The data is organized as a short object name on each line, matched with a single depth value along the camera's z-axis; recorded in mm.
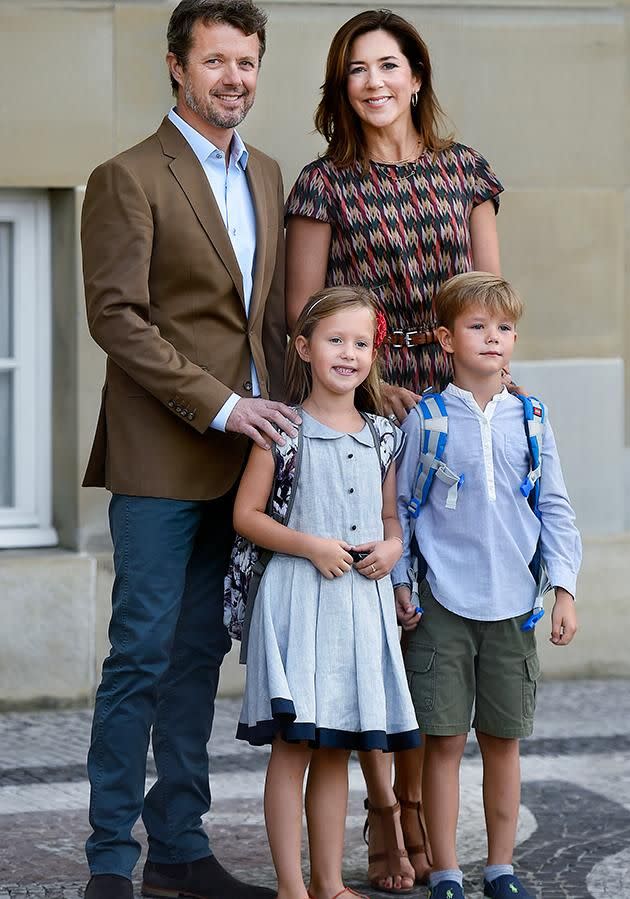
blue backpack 7543
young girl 7191
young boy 7531
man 7266
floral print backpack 7312
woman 7906
